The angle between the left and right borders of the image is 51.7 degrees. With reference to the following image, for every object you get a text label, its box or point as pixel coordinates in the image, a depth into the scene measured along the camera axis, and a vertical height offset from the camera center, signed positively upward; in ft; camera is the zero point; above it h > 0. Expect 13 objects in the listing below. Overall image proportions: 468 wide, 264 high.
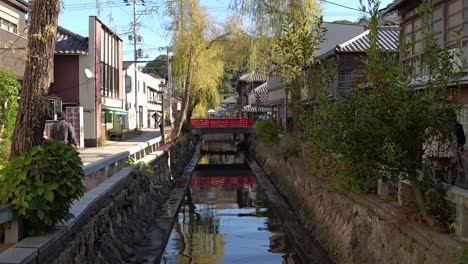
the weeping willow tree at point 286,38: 39.11 +11.66
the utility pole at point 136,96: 125.96 +7.83
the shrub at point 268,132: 88.67 -2.28
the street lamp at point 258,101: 159.57 +6.42
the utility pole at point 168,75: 125.51 +13.11
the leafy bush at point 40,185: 18.33 -2.54
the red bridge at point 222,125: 150.10 -1.48
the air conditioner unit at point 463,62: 20.35 +2.56
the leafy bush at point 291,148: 62.58 -3.70
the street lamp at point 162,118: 80.57 +0.39
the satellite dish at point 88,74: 86.07 +8.32
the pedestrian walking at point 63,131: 42.34 -1.00
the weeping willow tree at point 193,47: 90.07 +14.93
